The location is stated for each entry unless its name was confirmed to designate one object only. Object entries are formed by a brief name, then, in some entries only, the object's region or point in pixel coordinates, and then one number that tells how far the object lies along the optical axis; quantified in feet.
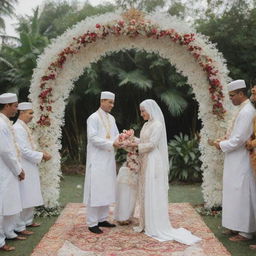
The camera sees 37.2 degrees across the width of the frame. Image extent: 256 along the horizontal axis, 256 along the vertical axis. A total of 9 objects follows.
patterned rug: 14.88
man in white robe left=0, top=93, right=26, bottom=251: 14.97
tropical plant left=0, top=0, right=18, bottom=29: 68.69
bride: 17.19
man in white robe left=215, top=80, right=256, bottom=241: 16.14
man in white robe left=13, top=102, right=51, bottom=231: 18.16
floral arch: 21.49
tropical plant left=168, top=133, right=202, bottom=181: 31.41
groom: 17.88
